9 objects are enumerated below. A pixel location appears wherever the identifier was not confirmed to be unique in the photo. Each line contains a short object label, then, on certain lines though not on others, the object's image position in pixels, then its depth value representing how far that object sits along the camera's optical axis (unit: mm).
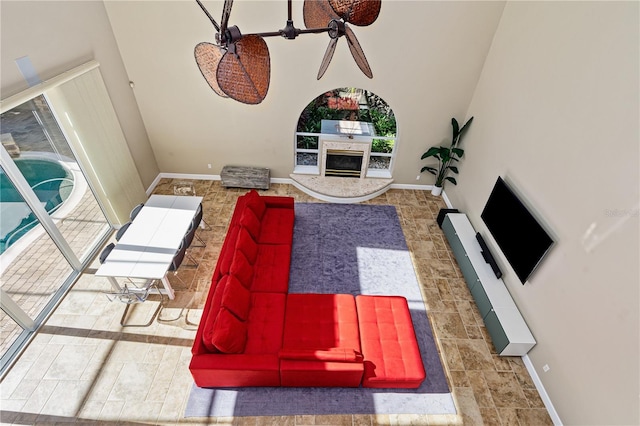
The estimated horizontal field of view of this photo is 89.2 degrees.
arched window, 6797
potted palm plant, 6555
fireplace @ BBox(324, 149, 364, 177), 7227
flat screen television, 4297
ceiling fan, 1597
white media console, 4426
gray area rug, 3971
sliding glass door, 4410
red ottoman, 3994
